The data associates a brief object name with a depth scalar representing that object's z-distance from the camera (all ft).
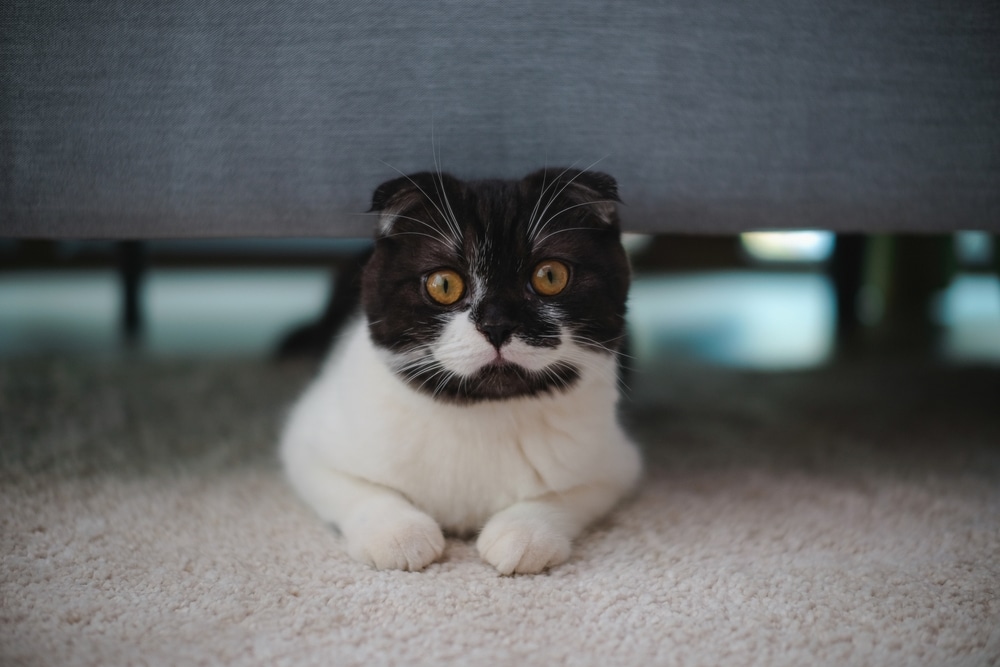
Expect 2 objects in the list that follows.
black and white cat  1.47
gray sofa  1.59
